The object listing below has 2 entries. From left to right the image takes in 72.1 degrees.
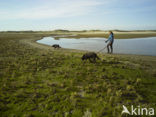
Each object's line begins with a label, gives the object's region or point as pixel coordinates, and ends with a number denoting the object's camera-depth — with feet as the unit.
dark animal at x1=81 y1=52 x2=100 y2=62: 37.58
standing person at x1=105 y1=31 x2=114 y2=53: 46.32
